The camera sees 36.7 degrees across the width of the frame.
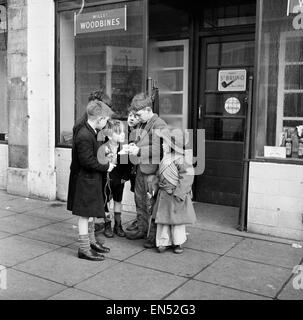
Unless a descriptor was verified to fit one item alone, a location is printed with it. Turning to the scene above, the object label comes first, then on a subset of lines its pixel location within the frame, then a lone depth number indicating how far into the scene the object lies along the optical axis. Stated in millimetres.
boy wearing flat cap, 5023
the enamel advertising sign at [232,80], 6701
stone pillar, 7227
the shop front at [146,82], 5699
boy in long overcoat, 4496
